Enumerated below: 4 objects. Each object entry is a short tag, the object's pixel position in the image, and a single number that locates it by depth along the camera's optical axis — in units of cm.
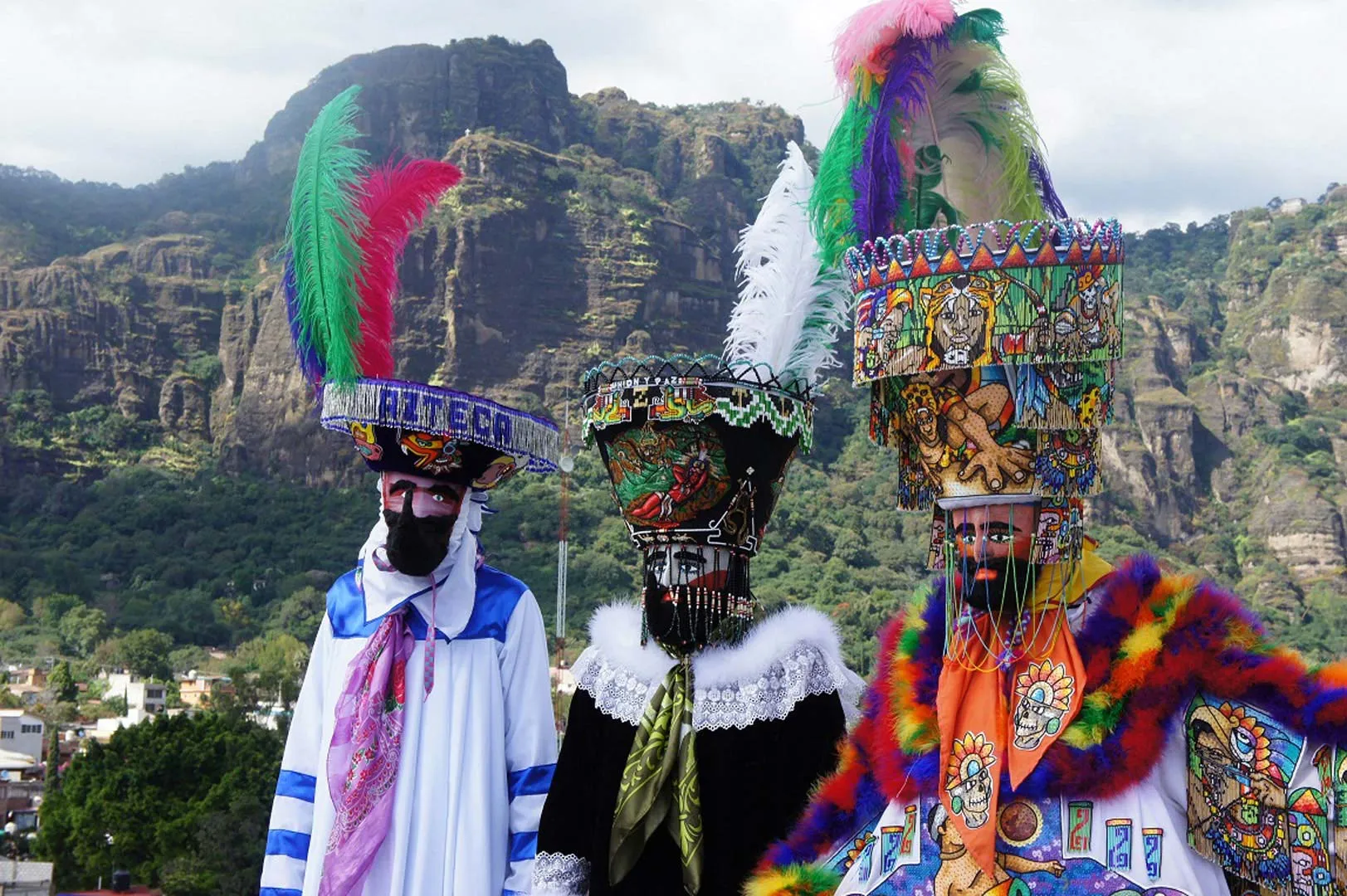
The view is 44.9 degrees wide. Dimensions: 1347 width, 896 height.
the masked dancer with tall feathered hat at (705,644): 499
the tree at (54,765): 4009
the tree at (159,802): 2936
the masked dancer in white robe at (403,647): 564
